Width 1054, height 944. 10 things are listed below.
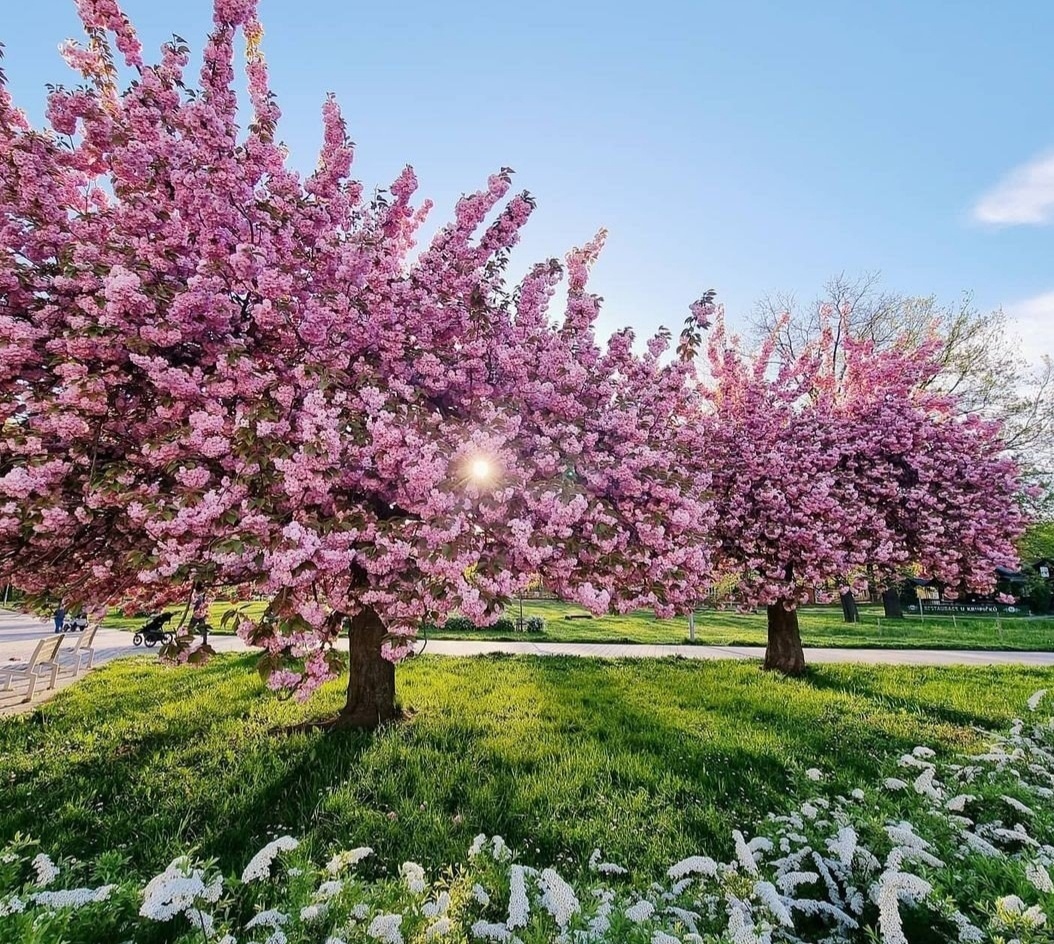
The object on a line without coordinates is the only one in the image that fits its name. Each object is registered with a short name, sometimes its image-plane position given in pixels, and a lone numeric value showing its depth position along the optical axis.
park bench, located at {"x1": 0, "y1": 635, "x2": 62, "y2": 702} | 10.50
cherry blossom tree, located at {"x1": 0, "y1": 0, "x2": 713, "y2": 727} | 4.57
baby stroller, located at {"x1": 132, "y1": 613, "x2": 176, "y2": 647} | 17.33
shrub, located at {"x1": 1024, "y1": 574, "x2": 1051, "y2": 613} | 33.16
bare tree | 25.41
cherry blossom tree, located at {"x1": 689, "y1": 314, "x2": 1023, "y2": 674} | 10.26
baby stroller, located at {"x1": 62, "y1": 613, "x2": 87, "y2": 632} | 20.77
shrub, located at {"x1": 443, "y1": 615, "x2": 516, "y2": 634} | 21.46
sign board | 34.25
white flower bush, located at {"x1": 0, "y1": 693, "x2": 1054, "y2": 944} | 2.44
